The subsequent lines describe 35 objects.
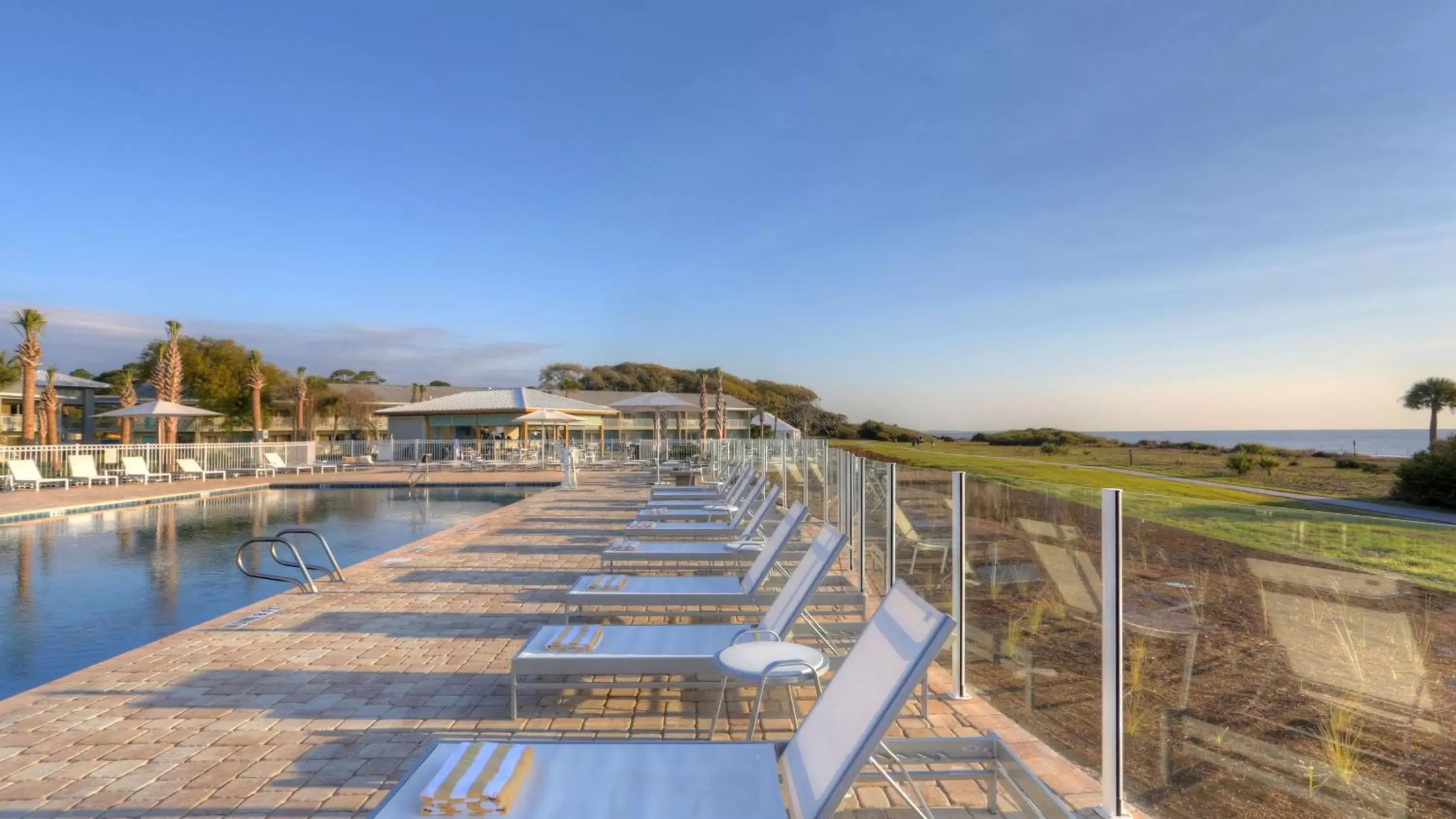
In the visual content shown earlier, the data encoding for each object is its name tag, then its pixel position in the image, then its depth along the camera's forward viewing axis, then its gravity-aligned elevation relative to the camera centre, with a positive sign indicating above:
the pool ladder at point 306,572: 5.94 -1.36
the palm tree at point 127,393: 26.64 +1.59
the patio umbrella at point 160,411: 19.97 +0.40
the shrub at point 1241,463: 25.98 -1.41
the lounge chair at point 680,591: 4.68 -1.12
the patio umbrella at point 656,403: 22.25 +0.71
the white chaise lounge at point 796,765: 1.99 -1.08
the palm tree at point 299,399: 35.56 +1.31
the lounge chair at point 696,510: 9.16 -1.17
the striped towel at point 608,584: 4.94 -1.12
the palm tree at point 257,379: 29.75 +2.01
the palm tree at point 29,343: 24.48 +2.90
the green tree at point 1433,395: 31.70 +1.35
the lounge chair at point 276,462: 21.12 -1.09
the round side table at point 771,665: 2.88 -1.02
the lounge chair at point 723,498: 10.10 -1.11
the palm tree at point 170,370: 24.47 +1.89
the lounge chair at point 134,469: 17.56 -1.09
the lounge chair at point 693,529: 7.80 -1.15
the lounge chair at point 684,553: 6.35 -1.16
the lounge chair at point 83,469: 16.78 -1.04
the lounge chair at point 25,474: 15.76 -1.09
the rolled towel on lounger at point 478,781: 1.96 -1.04
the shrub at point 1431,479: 15.45 -1.19
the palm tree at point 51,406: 29.86 +0.84
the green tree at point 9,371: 38.94 +2.99
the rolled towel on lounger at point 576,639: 3.58 -1.11
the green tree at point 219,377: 42.16 +2.87
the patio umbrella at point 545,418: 22.66 +0.24
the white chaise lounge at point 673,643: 3.39 -1.12
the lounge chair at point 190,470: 18.70 -1.17
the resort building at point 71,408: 40.84 +1.15
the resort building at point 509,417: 26.86 +0.38
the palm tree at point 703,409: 27.81 +0.64
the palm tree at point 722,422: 28.12 +0.15
